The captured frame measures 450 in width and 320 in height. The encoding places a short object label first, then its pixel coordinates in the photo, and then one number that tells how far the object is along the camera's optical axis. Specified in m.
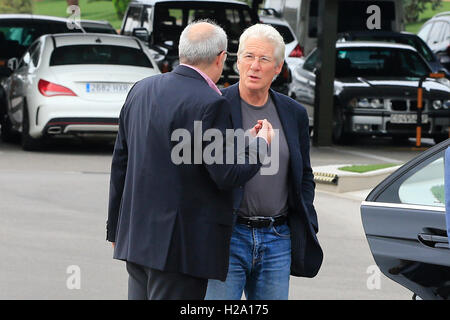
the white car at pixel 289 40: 24.68
